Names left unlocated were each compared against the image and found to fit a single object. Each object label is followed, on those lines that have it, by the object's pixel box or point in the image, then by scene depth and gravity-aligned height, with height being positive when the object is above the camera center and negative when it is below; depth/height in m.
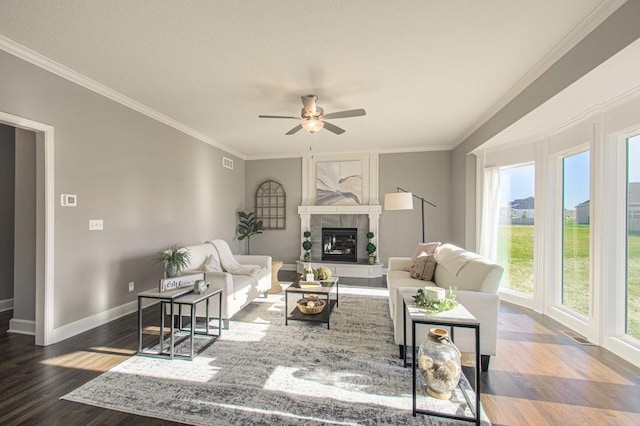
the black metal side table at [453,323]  1.70 -0.72
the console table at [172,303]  2.45 -0.83
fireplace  6.36 -0.76
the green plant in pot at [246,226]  6.41 -0.35
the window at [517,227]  4.10 -0.21
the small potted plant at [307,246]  6.26 -0.78
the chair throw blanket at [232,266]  3.84 -0.79
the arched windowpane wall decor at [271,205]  6.71 +0.15
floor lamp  4.60 +0.18
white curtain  4.47 -0.01
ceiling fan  3.08 +1.10
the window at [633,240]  2.64 -0.25
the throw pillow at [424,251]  4.01 -0.57
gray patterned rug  1.79 -1.30
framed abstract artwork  6.34 +0.65
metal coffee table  3.17 -1.22
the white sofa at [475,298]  2.29 -0.73
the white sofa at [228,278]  3.08 -0.86
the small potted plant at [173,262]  2.97 -0.55
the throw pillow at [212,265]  3.49 -0.70
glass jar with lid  1.86 -1.03
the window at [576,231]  3.23 -0.22
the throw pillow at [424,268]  3.59 -0.73
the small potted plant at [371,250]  5.93 -0.82
